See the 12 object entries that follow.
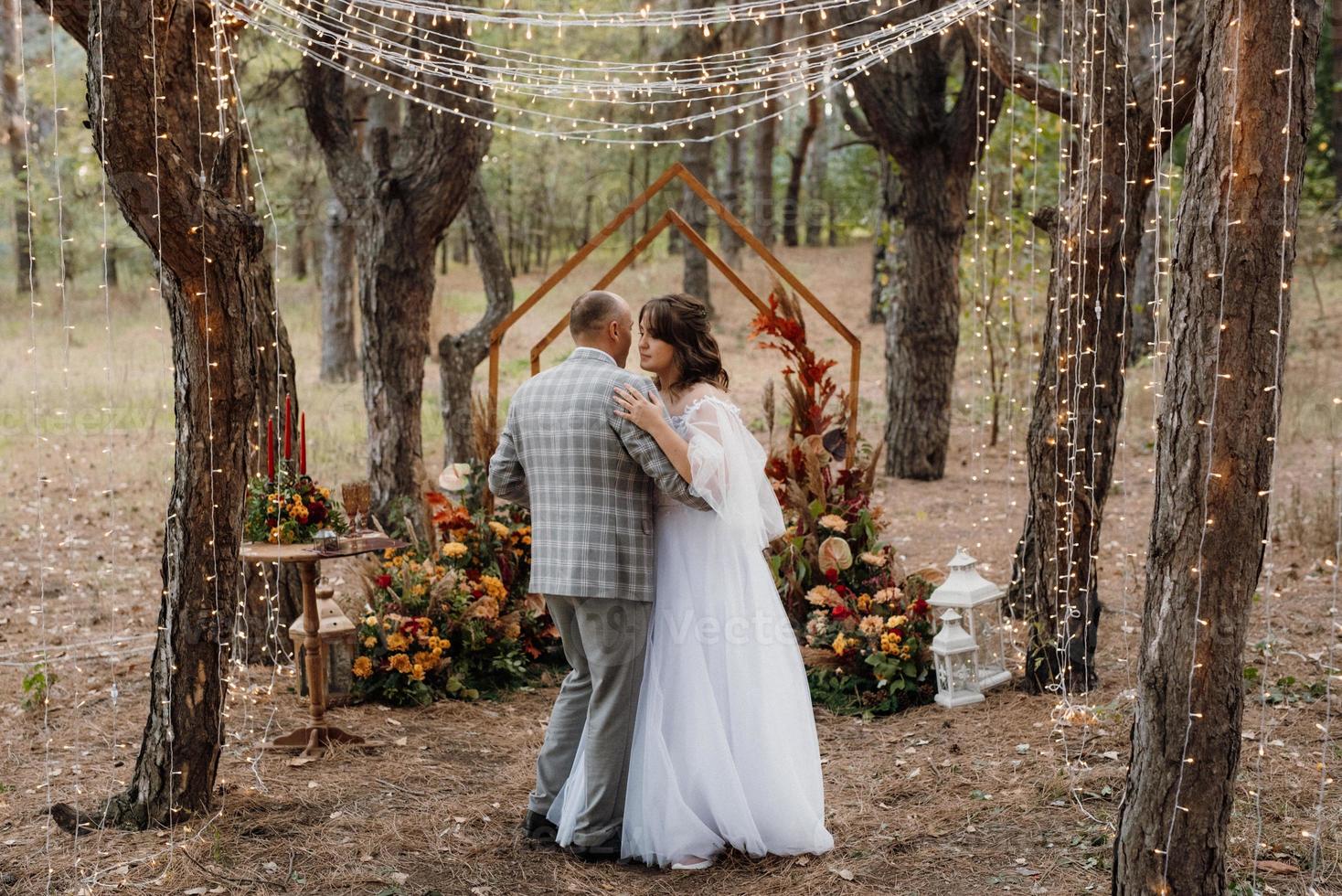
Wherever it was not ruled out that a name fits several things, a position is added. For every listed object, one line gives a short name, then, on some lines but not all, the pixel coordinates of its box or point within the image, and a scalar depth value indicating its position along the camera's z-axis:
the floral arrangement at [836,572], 5.77
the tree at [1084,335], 5.31
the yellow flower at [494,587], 6.20
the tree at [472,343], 9.26
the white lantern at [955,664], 5.54
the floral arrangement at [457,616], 5.87
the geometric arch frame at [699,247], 6.23
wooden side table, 4.96
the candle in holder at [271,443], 4.59
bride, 3.98
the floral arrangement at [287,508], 4.86
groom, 3.92
